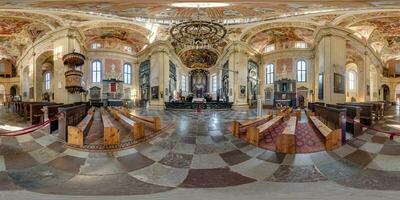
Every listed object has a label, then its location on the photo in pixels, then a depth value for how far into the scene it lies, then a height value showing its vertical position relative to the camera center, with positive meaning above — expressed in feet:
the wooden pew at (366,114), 16.12 -1.23
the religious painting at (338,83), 22.23 +1.79
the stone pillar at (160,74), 39.72 +5.49
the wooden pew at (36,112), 15.43 -0.98
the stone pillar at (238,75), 37.70 +4.93
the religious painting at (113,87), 27.15 +1.73
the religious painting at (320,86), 21.59 +1.44
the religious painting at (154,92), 42.16 +1.59
